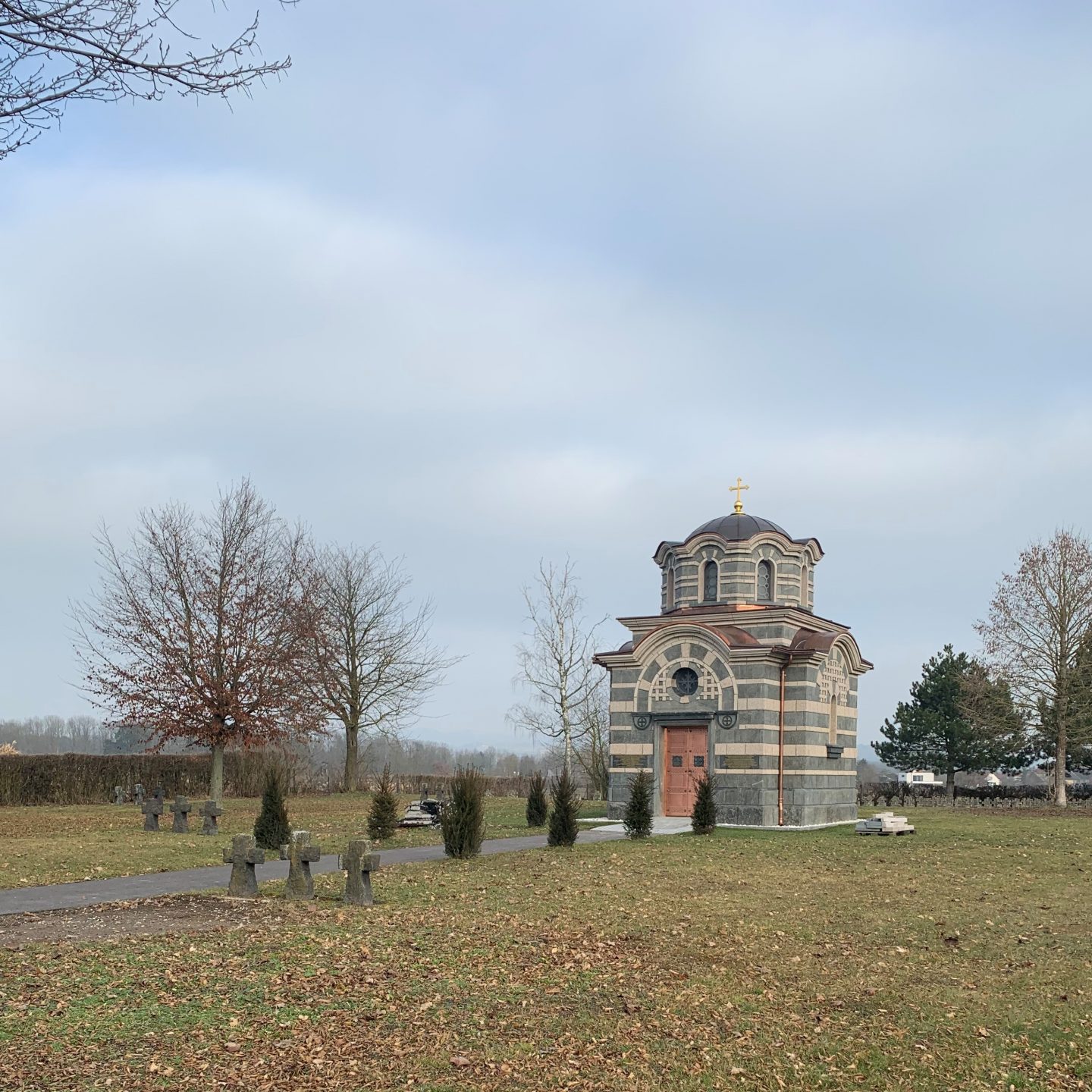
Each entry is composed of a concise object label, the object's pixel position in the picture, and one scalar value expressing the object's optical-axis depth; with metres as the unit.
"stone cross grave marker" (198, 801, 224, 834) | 23.22
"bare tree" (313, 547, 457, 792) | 46.09
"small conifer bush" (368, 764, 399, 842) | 21.47
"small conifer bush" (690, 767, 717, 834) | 25.34
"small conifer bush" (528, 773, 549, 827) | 27.94
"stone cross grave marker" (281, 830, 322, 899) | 13.43
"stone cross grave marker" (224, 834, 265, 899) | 13.40
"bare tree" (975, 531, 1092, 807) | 42.28
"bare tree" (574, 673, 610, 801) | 43.31
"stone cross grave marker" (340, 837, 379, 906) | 13.23
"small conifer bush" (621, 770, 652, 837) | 24.25
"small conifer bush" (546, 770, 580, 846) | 21.45
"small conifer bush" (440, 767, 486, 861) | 19.00
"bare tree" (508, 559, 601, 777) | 45.56
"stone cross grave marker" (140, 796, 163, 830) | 23.62
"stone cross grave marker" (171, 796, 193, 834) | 23.47
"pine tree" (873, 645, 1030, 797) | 53.03
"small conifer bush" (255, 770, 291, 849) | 19.31
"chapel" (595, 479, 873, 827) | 28.28
